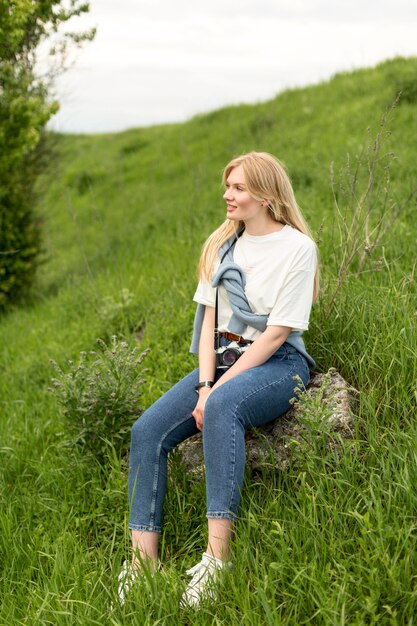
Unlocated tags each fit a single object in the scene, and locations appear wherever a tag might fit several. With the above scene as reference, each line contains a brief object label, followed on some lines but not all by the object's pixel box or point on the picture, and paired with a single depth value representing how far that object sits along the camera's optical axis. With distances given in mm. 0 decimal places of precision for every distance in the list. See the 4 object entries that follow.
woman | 2859
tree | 6348
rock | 2934
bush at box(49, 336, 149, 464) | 3809
